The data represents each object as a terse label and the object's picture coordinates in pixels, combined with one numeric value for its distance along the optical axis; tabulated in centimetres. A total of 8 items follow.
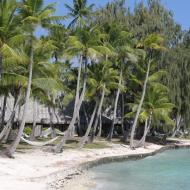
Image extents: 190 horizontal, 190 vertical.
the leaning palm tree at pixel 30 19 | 2484
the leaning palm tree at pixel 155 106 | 4216
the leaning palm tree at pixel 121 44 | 3994
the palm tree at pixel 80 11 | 3325
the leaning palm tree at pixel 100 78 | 3888
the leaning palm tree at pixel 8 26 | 2384
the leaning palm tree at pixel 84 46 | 3181
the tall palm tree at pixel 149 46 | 4000
